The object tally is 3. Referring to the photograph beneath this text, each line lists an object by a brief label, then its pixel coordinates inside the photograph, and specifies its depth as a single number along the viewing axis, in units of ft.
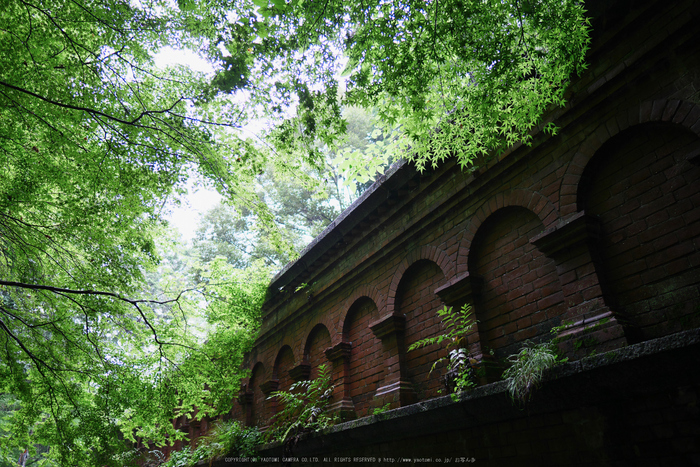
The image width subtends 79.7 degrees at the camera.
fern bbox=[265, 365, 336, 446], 22.40
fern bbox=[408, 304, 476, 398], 14.82
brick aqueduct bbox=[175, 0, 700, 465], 10.93
